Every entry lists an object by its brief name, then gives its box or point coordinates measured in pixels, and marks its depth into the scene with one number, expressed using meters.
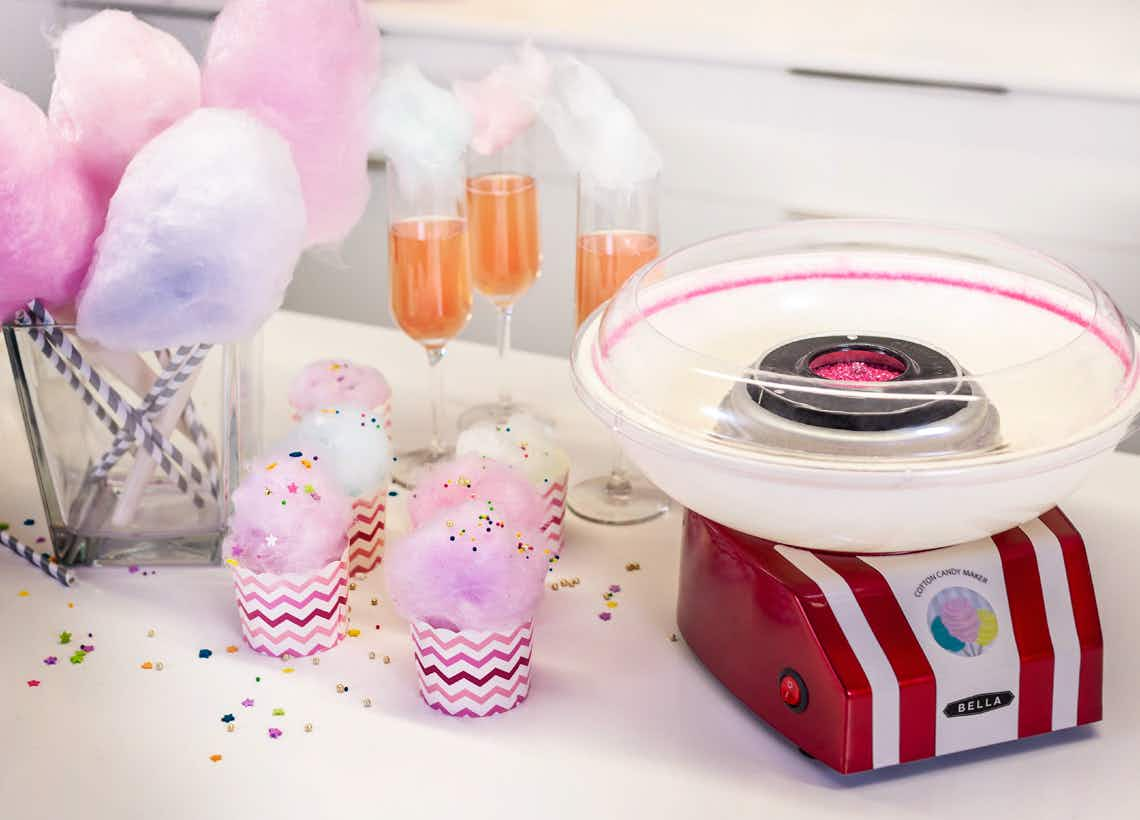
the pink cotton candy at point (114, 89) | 1.09
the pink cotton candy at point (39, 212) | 1.00
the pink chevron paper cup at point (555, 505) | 1.23
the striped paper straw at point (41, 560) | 1.20
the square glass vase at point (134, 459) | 1.18
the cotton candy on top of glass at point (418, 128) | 1.27
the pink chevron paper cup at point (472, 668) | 1.01
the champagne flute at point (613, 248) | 1.33
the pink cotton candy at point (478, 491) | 1.11
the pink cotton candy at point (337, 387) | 1.32
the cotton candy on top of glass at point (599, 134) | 1.30
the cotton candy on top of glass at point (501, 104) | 1.47
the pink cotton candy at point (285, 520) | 1.06
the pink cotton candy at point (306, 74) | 1.09
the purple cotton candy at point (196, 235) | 0.99
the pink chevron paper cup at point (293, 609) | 1.09
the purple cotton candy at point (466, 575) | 0.97
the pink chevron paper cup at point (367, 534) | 1.21
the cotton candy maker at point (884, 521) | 0.92
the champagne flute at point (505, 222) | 1.45
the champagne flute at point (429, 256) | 1.31
